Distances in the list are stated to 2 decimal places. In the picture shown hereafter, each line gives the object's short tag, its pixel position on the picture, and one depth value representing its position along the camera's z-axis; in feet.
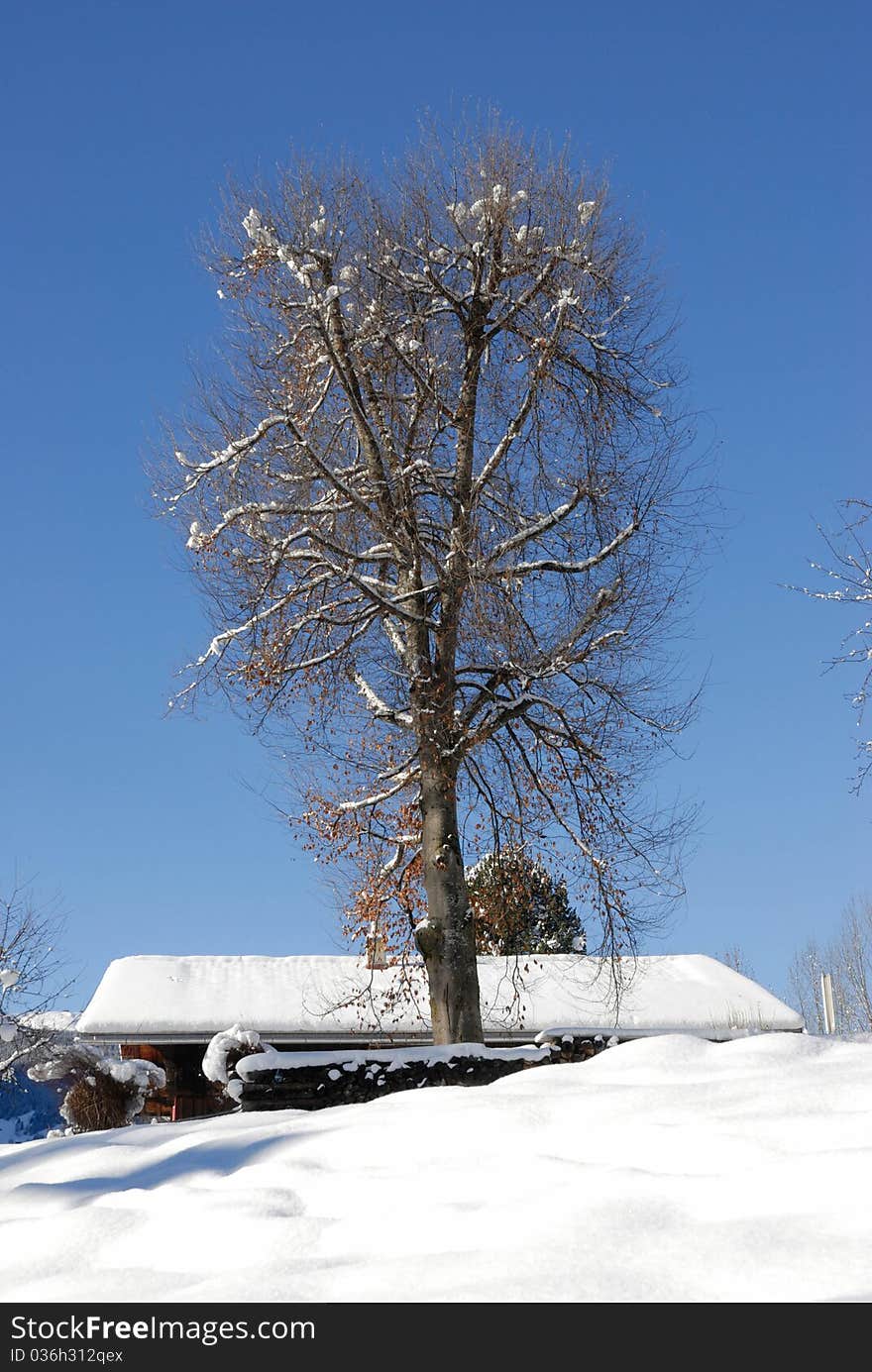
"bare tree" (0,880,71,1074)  82.53
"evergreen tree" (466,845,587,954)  46.60
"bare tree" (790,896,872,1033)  155.84
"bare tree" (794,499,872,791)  38.68
